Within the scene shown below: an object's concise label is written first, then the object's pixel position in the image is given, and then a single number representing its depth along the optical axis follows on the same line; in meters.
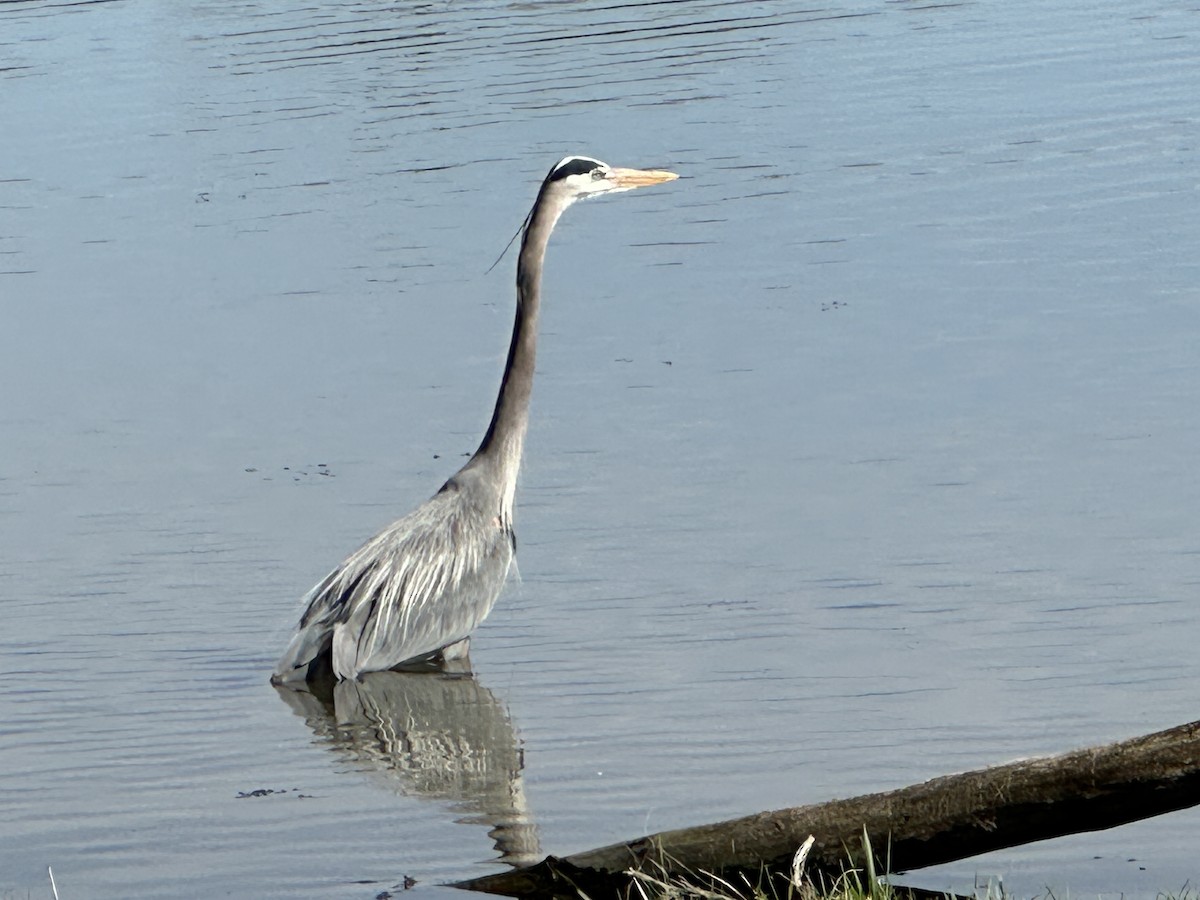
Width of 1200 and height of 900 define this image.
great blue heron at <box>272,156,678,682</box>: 14.14
